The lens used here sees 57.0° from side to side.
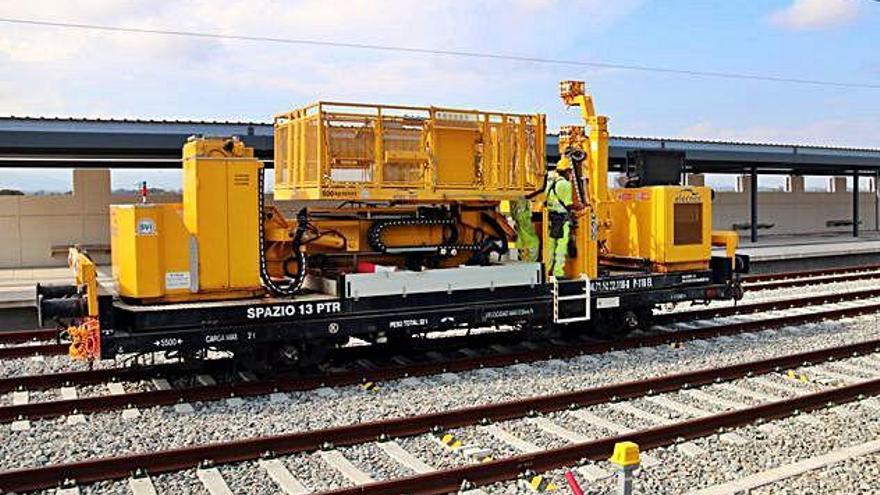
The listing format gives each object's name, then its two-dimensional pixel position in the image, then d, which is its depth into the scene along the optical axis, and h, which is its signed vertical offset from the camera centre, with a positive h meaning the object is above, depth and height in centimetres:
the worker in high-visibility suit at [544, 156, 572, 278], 1158 -6
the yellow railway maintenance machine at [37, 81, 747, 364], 918 -41
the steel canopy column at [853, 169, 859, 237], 3762 +22
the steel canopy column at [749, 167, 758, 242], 3195 +38
